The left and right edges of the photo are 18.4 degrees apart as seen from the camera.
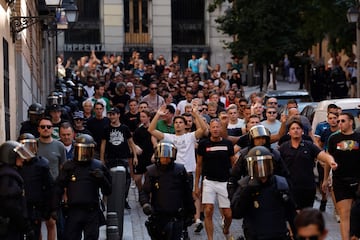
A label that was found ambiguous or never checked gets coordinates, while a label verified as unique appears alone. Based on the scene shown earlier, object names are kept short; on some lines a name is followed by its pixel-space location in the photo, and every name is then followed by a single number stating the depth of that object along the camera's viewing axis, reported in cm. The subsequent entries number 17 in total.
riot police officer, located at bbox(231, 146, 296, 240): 1095
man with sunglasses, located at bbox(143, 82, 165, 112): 2523
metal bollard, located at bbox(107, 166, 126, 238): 1463
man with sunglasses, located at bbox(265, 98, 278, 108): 1903
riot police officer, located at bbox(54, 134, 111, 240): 1253
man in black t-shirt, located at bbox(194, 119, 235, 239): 1515
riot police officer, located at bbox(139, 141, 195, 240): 1305
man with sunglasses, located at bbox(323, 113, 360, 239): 1410
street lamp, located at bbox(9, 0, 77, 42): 1891
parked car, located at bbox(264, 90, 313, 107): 2873
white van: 2017
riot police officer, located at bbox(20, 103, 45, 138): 1561
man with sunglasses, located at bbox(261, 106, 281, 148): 1717
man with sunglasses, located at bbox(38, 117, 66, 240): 1409
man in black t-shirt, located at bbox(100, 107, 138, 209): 1805
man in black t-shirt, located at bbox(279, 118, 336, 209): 1427
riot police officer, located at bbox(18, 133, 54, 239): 1271
